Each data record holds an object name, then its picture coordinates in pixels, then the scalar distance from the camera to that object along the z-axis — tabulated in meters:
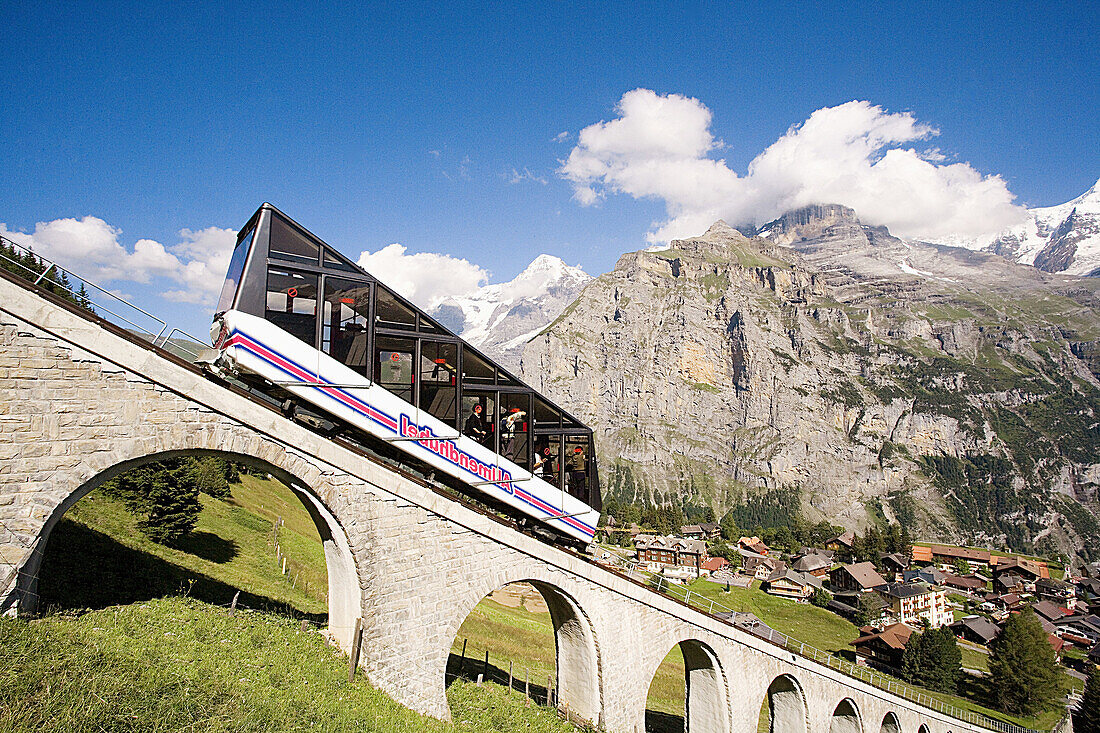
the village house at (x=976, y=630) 68.16
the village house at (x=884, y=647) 55.72
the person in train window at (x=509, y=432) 15.70
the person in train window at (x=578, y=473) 17.89
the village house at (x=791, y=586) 81.31
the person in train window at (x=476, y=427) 14.98
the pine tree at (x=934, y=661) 50.62
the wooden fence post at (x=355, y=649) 12.30
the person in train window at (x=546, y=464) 16.78
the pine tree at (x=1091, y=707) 40.28
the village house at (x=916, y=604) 78.38
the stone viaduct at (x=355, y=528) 9.55
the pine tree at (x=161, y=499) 19.42
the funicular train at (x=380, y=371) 11.62
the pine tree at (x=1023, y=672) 47.09
